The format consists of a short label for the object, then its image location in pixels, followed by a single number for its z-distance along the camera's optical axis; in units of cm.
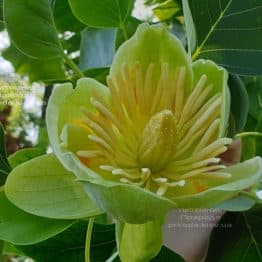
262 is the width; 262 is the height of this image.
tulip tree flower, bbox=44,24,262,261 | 27
